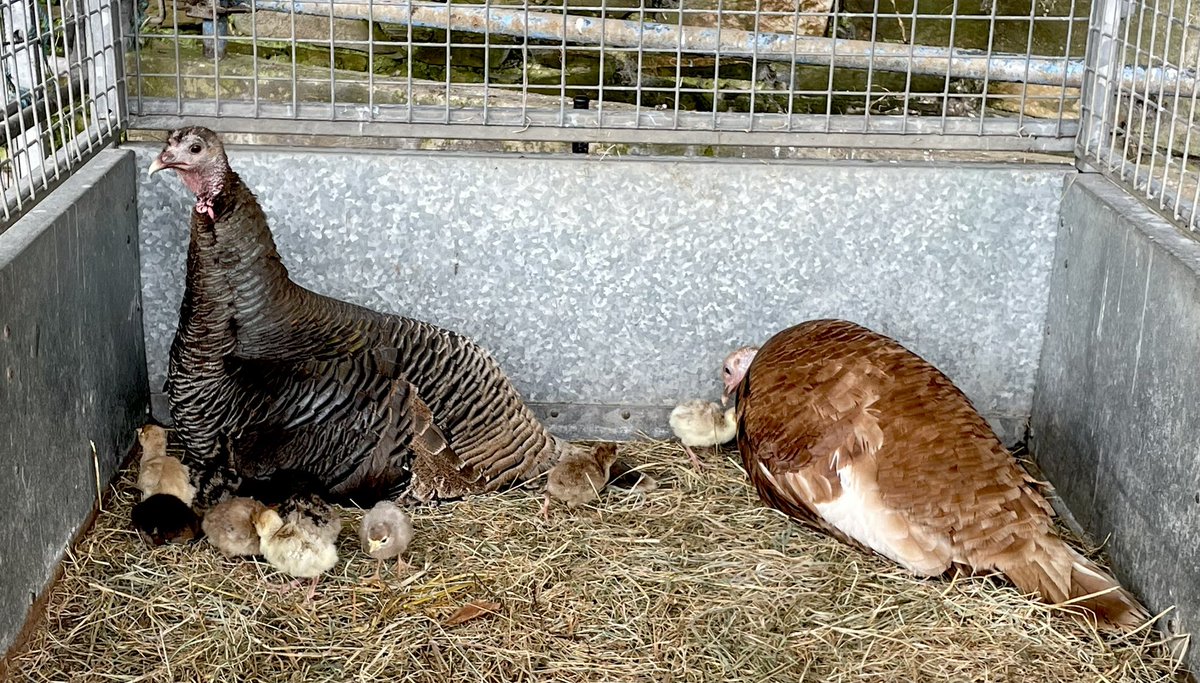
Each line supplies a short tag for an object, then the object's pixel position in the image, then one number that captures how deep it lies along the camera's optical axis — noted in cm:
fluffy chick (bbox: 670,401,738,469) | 418
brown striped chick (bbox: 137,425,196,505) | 369
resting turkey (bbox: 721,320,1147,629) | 332
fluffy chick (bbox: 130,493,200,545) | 355
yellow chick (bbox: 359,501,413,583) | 346
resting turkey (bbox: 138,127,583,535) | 365
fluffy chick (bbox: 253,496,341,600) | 340
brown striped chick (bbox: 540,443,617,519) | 386
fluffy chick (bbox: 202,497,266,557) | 348
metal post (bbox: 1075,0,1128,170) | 402
